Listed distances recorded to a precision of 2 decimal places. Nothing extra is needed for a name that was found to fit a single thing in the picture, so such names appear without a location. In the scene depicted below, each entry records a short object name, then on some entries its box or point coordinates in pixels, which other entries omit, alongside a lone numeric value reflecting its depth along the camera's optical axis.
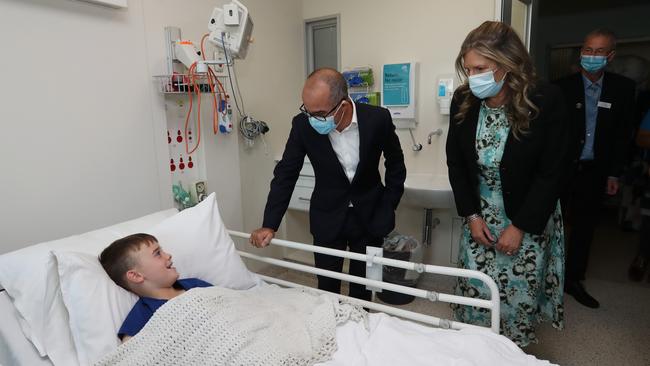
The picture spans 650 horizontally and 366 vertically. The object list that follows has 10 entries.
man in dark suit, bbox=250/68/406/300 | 1.75
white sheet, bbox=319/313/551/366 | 1.17
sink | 2.60
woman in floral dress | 1.51
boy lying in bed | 1.38
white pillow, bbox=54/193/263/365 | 1.29
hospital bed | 1.21
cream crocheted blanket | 1.17
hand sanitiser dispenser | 2.81
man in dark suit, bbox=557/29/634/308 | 2.54
